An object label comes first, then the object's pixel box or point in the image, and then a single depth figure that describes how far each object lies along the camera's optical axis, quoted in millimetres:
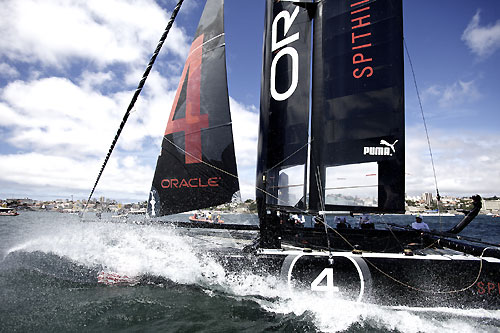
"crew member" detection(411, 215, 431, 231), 6493
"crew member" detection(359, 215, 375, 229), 8135
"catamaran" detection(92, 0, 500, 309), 4324
